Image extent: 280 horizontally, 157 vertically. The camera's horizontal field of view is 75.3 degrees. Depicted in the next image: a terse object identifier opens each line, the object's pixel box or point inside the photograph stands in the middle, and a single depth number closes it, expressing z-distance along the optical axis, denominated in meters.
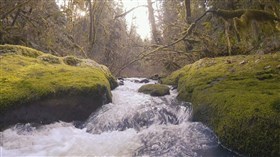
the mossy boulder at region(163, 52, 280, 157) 2.50
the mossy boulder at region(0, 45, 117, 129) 3.20
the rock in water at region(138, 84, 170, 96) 5.00
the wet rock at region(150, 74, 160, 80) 8.11
